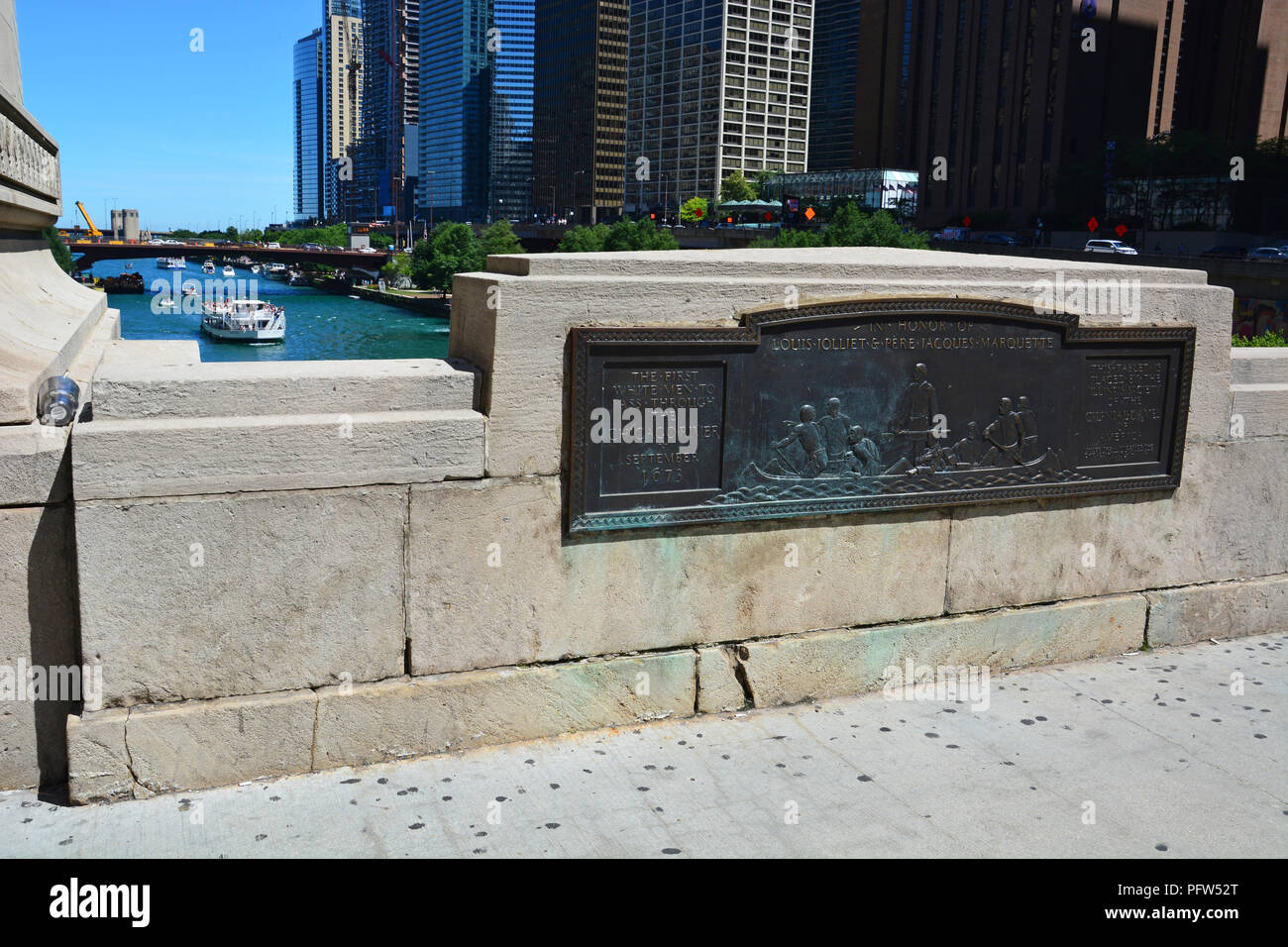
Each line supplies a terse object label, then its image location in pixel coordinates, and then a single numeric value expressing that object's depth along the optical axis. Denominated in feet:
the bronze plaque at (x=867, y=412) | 16.66
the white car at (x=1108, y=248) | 184.79
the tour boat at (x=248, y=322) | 236.84
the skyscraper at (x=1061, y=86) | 282.56
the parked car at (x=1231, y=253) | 179.57
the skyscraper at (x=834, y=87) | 554.87
